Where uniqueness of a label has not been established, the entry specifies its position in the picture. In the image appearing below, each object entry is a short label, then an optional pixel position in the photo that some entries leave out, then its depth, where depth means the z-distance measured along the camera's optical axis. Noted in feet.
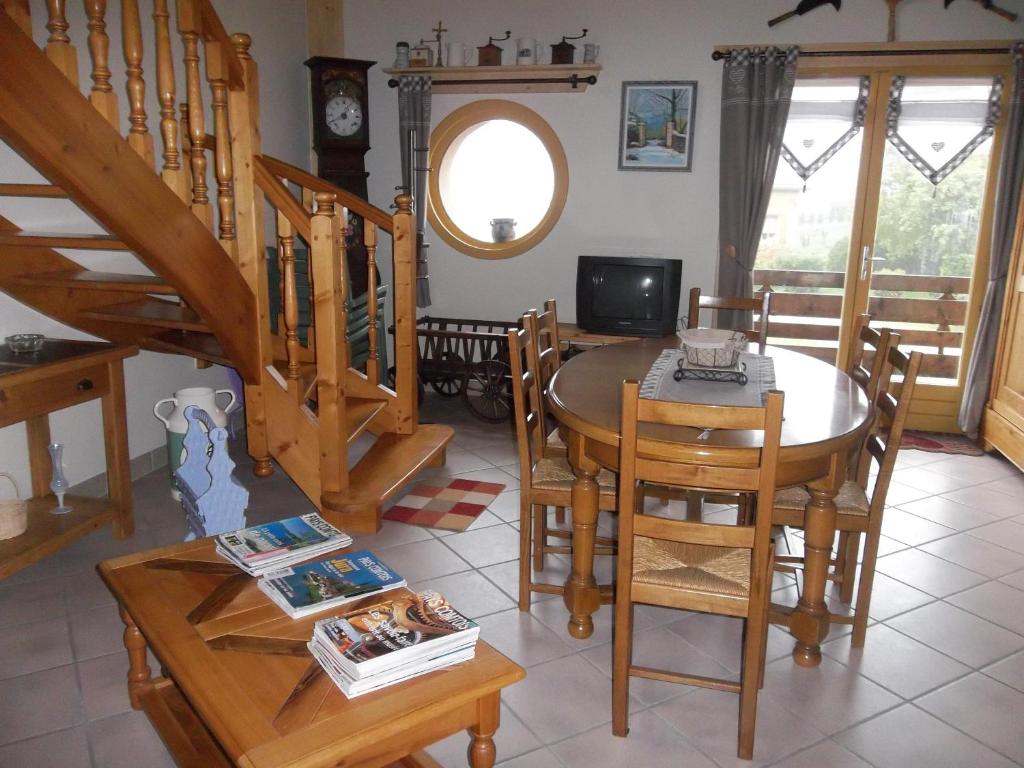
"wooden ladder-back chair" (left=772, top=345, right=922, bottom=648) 7.08
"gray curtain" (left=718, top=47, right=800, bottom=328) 14.53
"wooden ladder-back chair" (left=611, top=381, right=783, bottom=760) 5.60
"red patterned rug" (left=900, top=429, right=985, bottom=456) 14.32
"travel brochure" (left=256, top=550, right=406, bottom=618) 5.40
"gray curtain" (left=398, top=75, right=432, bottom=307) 16.20
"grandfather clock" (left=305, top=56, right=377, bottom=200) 15.51
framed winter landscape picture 15.35
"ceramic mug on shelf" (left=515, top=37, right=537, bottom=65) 15.52
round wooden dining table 6.43
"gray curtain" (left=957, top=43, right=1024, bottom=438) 13.67
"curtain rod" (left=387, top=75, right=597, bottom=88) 15.61
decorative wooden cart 15.02
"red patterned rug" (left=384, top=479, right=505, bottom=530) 10.61
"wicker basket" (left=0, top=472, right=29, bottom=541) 8.56
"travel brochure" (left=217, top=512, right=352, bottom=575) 5.93
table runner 7.31
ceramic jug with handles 10.91
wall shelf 15.61
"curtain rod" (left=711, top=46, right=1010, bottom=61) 13.99
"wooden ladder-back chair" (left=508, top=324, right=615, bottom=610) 7.77
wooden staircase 6.74
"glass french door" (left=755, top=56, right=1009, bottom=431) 14.53
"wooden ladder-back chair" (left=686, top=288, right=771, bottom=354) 11.12
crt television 14.67
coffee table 4.20
